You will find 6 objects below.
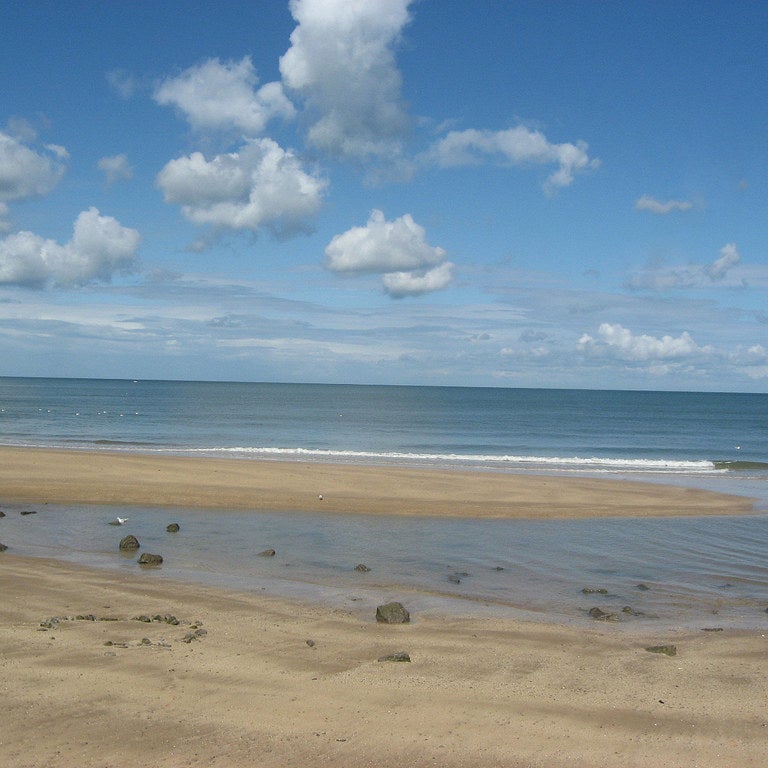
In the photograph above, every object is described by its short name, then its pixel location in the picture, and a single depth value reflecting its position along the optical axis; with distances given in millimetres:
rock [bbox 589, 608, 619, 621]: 13484
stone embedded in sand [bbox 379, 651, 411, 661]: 10547
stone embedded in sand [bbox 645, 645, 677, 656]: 11438
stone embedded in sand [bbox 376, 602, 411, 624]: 12578
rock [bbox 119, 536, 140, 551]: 17969
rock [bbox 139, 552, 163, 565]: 16562
